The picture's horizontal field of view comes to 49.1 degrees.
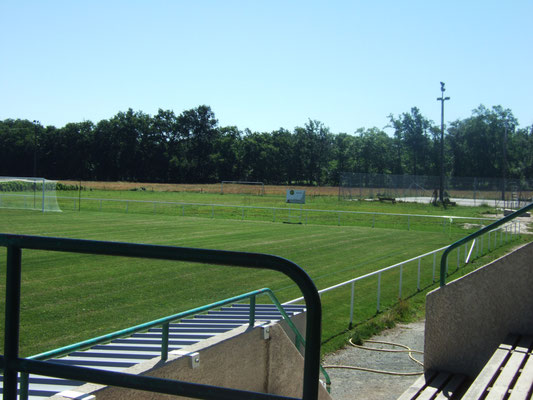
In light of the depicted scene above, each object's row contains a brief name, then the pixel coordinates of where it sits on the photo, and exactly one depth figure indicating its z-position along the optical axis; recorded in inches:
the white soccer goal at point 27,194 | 1556.3
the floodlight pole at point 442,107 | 1838.1
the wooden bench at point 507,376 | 196.9
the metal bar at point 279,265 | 67.7
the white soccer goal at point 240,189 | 3055.6
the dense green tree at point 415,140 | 4114.2
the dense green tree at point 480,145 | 3747.5
